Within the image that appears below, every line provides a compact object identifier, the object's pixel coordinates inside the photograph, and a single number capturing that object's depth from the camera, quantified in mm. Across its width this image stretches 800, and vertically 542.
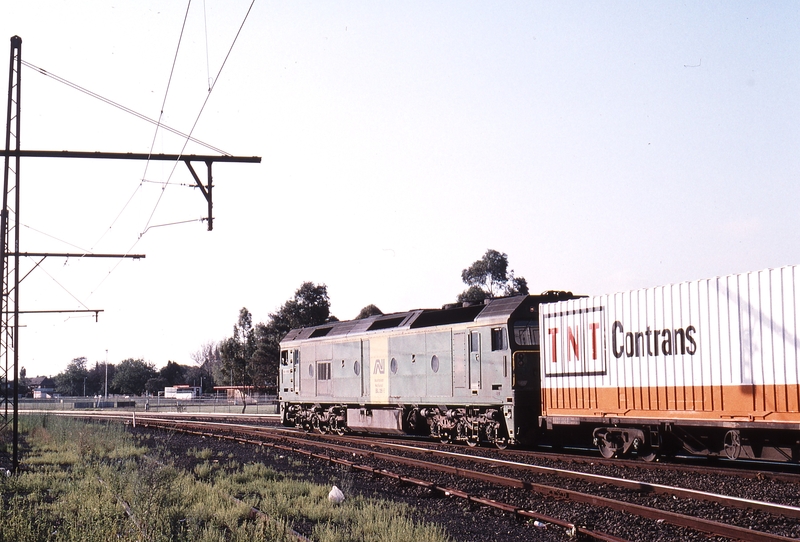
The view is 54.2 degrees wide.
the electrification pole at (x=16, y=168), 15562
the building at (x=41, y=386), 140288
